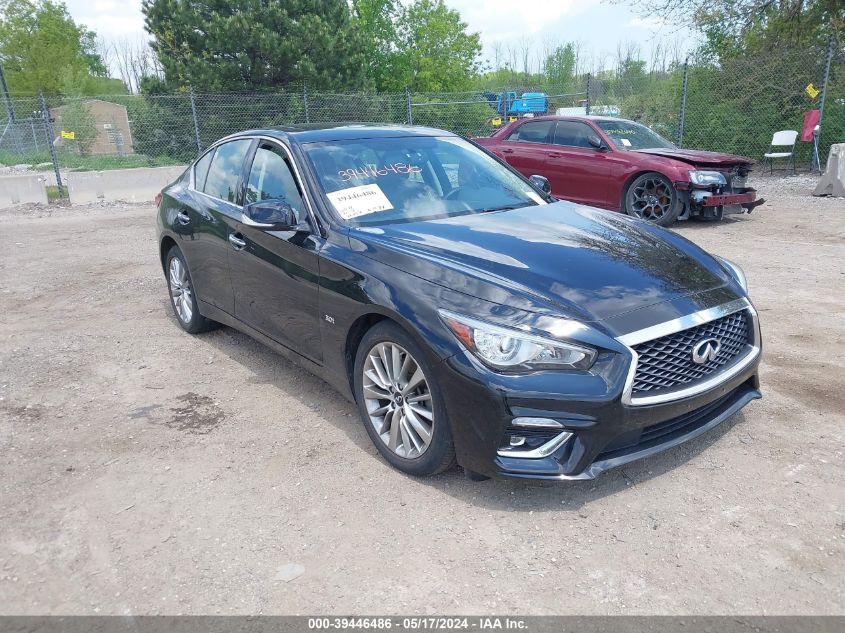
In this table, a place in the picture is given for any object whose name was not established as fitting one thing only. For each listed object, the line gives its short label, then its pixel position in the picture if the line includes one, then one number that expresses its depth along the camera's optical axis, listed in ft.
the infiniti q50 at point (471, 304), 9.08
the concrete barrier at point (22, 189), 47.83
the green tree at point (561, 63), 209.67
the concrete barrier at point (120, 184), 48.32
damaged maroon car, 30.76
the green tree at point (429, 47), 129.39
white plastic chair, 48.88
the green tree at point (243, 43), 68.80
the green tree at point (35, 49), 170.91
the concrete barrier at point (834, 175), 38.22
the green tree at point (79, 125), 72.38
